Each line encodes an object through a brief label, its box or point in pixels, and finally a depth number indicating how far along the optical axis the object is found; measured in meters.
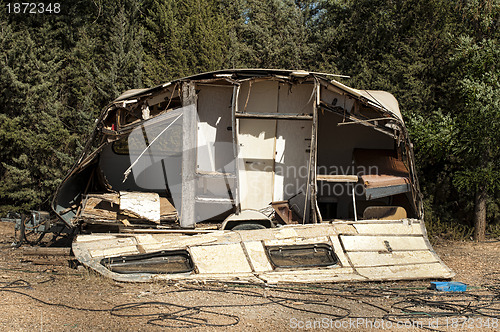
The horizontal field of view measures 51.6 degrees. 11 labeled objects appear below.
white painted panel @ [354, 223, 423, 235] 8.77
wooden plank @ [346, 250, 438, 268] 8.20
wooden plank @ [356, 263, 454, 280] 7.86
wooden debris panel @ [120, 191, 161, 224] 9.07
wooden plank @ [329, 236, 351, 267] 8.16
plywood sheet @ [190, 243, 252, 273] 7.67
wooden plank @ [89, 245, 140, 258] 7.71
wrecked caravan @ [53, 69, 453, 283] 7.89
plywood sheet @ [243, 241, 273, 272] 7.86
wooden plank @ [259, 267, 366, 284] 7.45
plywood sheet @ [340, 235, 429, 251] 8.47
